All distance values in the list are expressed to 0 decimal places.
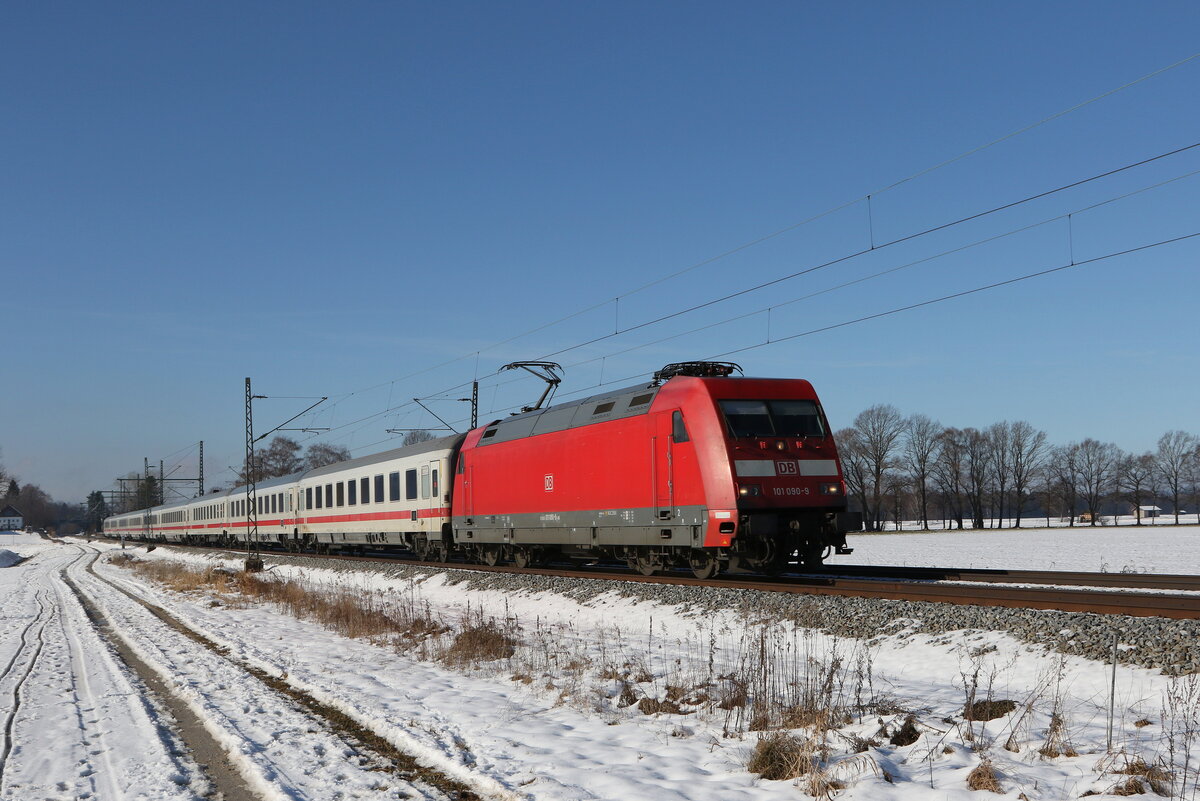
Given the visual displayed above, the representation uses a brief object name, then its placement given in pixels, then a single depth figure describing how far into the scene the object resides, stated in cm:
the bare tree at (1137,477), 10275
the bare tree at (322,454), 12099
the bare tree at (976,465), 9894
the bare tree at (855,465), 8912
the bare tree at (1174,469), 10575
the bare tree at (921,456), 9694
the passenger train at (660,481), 1617
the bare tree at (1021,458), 10212
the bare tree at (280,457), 12006
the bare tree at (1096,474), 10638
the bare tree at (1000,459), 10231
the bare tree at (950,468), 9900
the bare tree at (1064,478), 10694
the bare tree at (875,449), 8944
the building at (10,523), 19188
